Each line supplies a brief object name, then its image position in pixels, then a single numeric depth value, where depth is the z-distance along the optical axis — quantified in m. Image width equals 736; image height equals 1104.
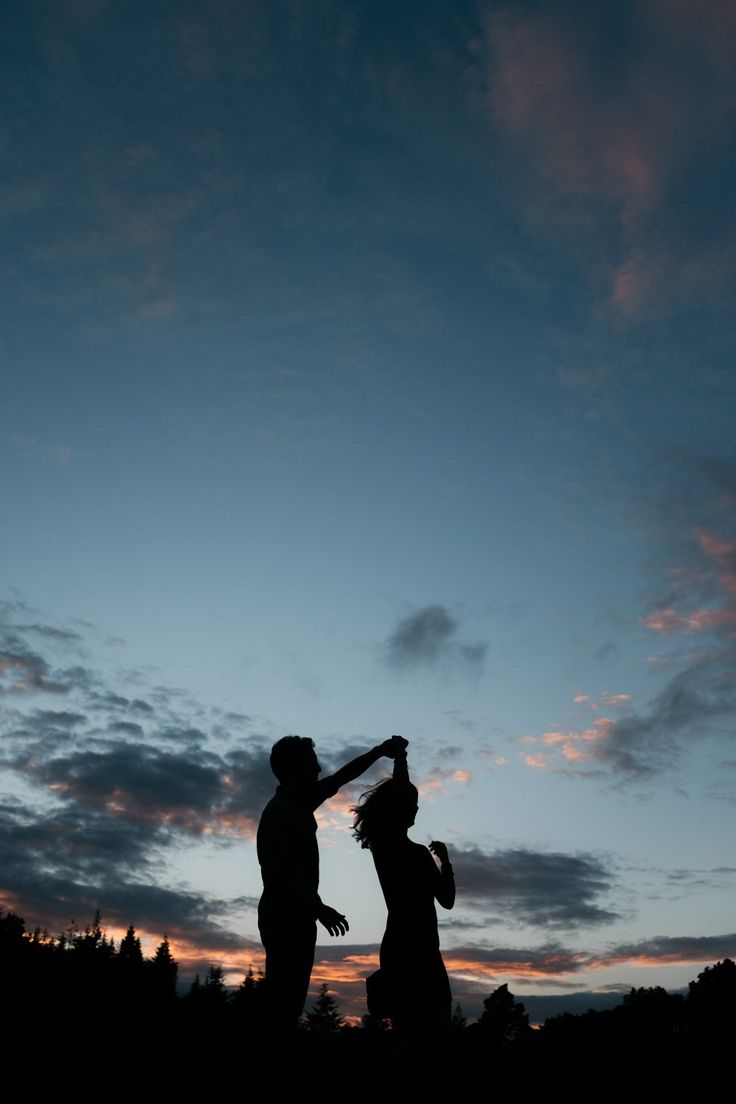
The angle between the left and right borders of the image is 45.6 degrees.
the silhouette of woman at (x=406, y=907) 5.49
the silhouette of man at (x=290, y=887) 5.15
